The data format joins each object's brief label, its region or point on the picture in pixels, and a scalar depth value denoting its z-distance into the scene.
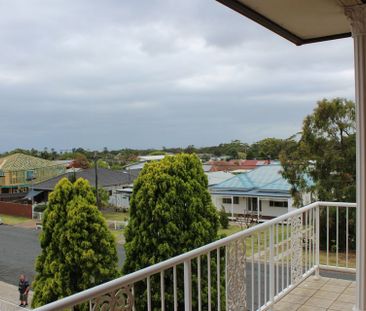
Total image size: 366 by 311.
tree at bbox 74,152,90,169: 26.95
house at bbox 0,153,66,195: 35.50
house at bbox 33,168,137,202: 33.94
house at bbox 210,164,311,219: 22.26
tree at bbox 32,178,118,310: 9.00
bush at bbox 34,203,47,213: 33.57
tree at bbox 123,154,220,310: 8.18
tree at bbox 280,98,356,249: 13.41
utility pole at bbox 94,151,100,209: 25.39
